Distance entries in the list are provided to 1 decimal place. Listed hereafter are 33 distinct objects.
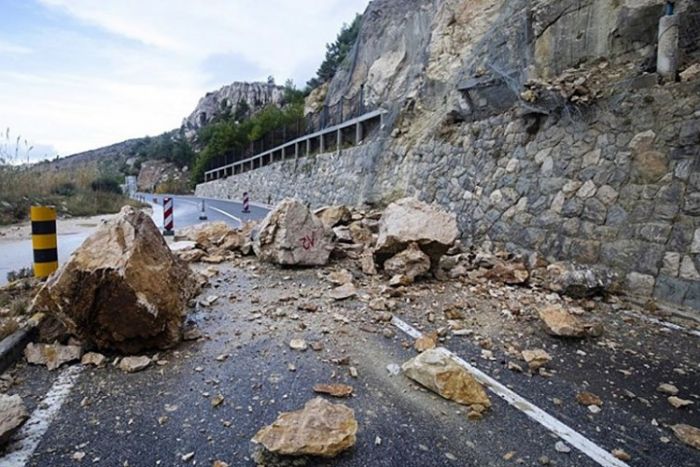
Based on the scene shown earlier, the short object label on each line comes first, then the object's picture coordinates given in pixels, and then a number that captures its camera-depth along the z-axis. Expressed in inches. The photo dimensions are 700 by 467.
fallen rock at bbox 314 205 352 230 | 319.6
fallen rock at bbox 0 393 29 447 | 79.5
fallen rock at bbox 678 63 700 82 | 173.5
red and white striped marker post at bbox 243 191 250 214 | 693.9
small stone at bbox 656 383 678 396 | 106.3
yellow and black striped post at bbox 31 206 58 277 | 167.5
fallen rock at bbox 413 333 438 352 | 128.8
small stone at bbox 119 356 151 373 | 112.3
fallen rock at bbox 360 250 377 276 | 218.4
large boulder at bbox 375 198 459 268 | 204.7
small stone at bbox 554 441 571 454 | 82.1
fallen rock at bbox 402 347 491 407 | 99.1
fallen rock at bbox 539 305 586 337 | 136.5
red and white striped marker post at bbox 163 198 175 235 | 399.3
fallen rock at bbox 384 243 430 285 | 201.2
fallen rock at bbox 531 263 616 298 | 179.5
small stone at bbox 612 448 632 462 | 80.4
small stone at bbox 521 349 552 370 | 117.9
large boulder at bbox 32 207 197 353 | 116.6
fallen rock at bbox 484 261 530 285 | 201.0
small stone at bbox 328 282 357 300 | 178.5
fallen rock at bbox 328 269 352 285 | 201.2
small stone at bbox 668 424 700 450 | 85.4
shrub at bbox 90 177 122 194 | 734.6
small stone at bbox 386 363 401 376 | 113.7
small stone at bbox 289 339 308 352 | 127.8
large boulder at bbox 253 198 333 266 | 233.5
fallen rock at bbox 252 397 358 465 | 76.5
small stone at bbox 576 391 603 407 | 100.1
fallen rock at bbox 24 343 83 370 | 115.0
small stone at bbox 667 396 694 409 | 99.8
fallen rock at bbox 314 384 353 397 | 101.1
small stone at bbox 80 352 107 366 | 115.3
